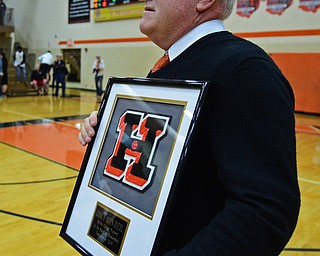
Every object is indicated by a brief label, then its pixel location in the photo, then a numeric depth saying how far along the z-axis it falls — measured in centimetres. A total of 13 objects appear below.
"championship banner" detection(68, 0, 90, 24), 1446
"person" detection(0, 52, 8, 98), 1152
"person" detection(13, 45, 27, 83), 1368
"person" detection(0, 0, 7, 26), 1608
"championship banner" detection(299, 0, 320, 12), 869
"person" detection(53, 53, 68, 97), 1161
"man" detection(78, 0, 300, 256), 61
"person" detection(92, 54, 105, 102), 1220
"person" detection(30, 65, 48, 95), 1243
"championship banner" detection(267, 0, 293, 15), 920
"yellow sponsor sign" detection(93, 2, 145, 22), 1257
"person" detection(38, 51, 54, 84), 1271
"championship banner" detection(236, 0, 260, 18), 980
